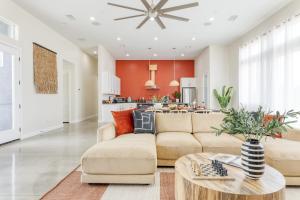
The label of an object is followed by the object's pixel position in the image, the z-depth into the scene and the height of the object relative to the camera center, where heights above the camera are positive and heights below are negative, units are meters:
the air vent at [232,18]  3.93 +2.40
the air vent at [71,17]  3.92 +2.42
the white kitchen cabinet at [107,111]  5.95 -0.55
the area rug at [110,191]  1.51 -1.10
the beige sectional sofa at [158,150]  1.65 -0.70
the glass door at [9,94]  3.27 +0.13
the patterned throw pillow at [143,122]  2.44 -0.43
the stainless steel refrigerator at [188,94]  7.80 +0.24
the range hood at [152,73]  8.00 +1.53
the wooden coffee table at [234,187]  0.99 -0.70
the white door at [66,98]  6.12 +0.04
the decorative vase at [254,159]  1.14 -0.53
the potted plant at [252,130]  1.14 -0.29
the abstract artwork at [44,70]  4.10 +0.96
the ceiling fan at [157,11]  2.49 +1.71
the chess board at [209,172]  1.14 -0.67
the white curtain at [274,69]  3.12 +0.79
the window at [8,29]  3.27 +1.80
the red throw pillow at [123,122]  2.43 -0.43
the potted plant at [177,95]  7.76 +0.19
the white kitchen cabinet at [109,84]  6.02 +0.72
